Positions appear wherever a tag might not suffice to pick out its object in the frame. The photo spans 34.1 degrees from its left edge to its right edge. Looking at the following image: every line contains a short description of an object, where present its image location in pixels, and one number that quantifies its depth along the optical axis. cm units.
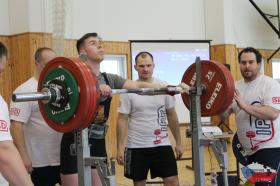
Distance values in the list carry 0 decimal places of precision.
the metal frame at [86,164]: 228
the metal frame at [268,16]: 960
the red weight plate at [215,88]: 295
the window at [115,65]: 829
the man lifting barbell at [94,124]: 290
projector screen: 805
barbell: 225
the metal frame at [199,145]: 280
